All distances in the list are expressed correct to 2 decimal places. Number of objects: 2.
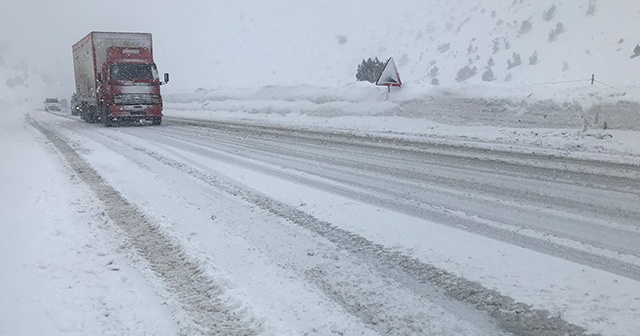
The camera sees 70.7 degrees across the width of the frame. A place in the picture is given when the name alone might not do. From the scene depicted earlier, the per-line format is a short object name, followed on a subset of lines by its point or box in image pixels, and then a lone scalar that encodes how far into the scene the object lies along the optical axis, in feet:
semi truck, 60.49
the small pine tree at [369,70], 128.77
